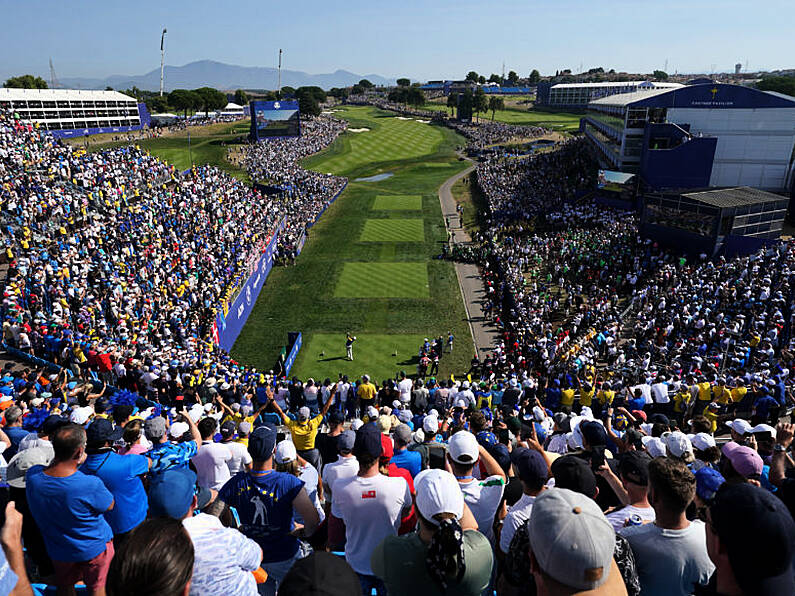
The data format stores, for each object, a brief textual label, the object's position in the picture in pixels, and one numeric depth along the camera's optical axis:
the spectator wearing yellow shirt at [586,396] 13.88
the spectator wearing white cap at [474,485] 4.51
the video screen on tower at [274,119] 70.44
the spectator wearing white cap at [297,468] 5.09
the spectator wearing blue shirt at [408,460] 6.14
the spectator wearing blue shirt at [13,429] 6.95
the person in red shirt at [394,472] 4.34
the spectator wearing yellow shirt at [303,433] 8.13
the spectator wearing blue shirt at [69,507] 4.04
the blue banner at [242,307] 22.22
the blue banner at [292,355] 21.02
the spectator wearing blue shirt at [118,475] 4.64
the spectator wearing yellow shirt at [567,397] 13.74
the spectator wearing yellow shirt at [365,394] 14.05
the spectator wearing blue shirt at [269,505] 4.39
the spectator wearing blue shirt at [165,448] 5.70
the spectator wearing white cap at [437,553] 3.13
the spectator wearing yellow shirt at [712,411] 12.04
